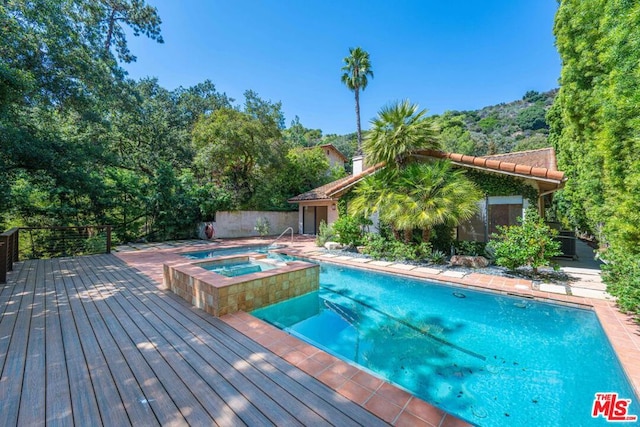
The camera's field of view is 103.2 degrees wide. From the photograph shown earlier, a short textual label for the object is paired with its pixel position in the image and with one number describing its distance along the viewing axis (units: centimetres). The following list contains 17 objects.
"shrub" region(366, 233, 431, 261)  883
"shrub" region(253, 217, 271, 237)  1680
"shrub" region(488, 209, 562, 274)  655
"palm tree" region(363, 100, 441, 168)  913
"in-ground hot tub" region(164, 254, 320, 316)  431
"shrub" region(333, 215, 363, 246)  1145
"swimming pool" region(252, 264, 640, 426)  288
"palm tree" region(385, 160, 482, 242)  791
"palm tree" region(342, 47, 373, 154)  2302
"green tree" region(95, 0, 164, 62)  1321
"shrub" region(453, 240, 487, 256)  902
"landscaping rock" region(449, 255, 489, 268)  802
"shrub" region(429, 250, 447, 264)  844
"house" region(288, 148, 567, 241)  796
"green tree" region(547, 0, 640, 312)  420
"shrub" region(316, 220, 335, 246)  1256
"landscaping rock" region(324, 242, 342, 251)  1166
